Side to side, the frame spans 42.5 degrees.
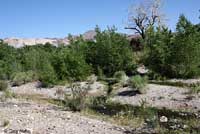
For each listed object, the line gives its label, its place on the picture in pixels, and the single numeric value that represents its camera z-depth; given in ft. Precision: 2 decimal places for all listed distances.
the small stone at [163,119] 34.09
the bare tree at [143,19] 133.27
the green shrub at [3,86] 64.95
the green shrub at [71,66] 70.33
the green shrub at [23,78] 74.93
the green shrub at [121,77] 61.03
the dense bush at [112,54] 74.09
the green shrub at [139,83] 53.60
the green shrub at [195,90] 49.35
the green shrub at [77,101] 37.16
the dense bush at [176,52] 64.94
